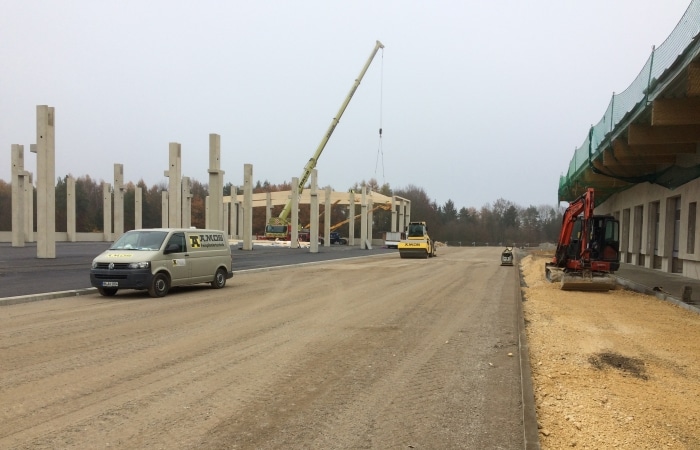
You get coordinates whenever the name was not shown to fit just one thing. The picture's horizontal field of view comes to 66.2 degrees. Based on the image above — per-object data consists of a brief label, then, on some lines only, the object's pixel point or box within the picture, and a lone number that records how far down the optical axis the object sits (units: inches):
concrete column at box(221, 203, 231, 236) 2787.9
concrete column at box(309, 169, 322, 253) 1732.3
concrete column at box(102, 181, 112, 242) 1997.9
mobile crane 1961.1
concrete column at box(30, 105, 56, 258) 981.2
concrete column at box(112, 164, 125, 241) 1747.0
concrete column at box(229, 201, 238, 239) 2630.7
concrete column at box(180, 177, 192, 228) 1889.1
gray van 548.4
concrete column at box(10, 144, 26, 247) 1466.5
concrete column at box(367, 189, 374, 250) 2470.7
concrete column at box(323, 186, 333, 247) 2287.8
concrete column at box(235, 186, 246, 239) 2677.2
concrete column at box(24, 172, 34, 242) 1662.9
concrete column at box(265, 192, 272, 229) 2677.2
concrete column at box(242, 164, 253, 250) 1668.3
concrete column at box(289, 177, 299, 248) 1786.4
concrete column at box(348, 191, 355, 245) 2456.0
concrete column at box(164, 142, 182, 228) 1159.0
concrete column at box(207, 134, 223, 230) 1168.2
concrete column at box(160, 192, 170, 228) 1721.2
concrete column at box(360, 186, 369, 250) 2312.4
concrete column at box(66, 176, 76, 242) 1865.7
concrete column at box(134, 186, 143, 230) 1860.7
